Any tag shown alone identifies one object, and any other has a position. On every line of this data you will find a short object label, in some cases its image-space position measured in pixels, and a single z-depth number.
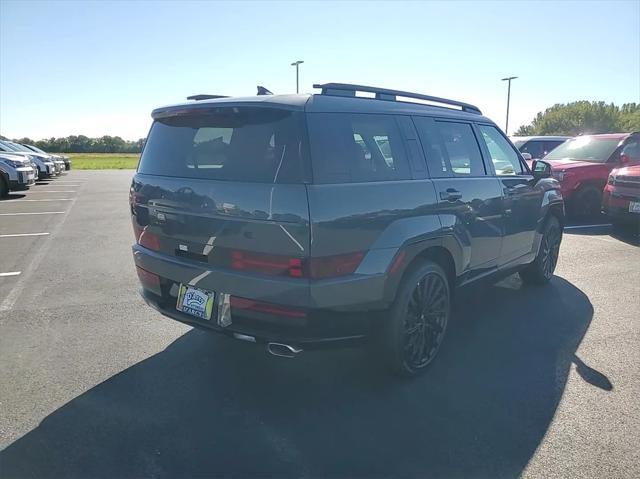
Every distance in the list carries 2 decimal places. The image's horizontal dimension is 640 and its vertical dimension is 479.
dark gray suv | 2.72
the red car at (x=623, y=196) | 8.13
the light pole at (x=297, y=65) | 27.53
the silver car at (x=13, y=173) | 14.02
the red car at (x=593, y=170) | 9.92
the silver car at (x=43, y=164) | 18.27
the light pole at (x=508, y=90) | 40.53
